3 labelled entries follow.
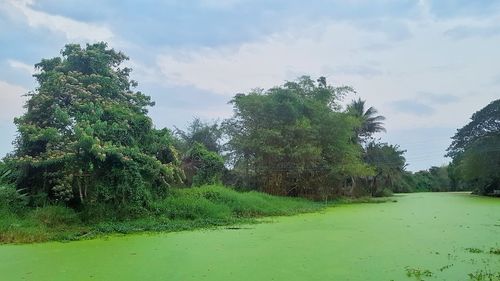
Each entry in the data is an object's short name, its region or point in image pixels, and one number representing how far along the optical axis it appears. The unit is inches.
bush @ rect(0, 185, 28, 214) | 250.1
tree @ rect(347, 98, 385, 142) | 792.3
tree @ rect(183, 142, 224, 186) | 414.6
